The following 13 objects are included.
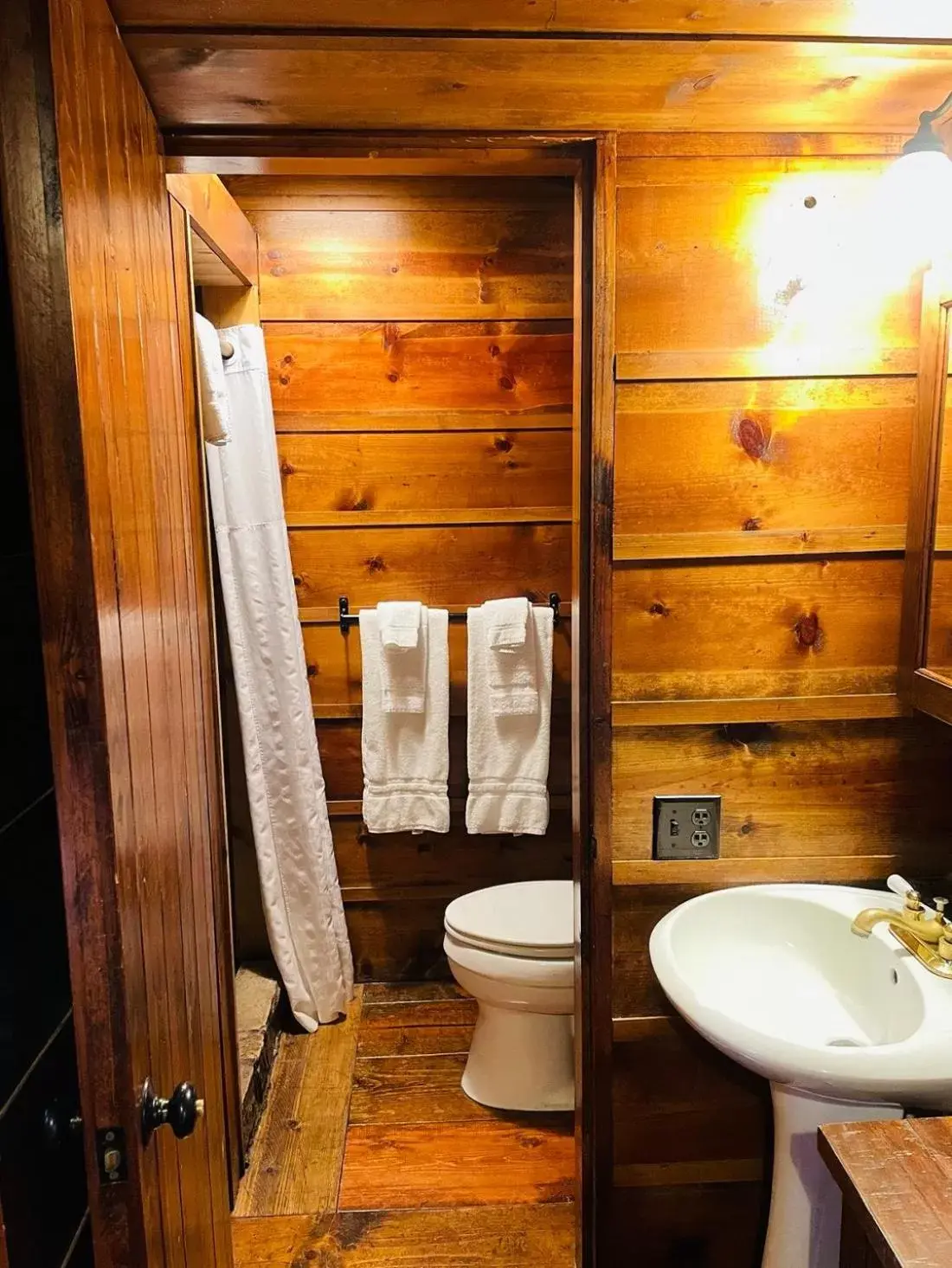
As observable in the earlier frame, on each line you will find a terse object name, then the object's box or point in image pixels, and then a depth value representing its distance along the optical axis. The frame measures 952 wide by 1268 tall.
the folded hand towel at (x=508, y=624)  2.45
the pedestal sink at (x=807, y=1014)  1.10
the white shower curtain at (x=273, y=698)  2.22
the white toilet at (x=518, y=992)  2.05
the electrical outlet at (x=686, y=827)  1.48
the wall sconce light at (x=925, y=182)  1.20
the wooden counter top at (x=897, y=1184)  0.86
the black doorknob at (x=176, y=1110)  0.94
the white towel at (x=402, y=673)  2.46
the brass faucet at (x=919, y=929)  1.25
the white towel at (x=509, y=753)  2.50
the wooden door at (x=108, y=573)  0.79
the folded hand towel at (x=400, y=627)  2.43
